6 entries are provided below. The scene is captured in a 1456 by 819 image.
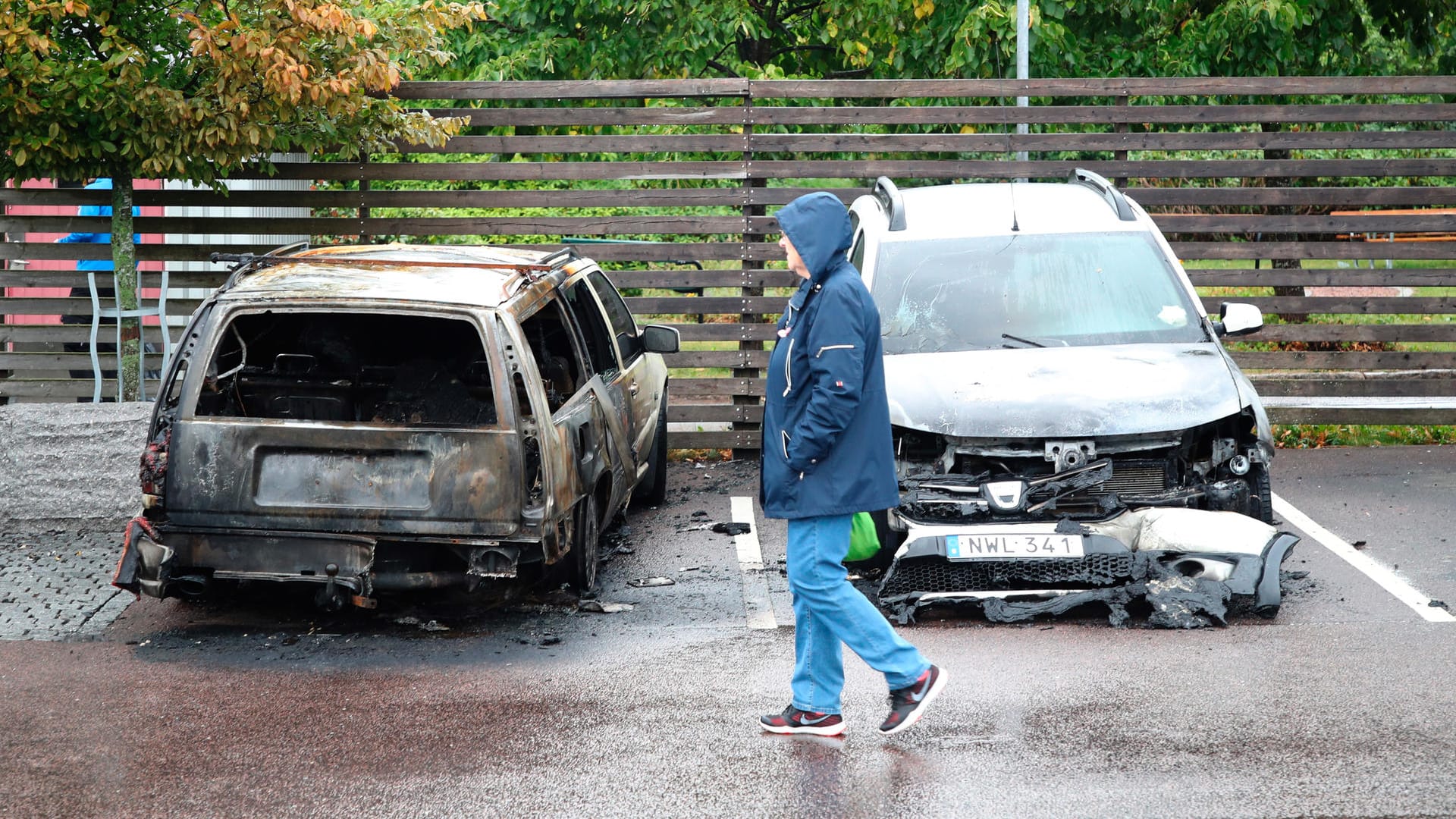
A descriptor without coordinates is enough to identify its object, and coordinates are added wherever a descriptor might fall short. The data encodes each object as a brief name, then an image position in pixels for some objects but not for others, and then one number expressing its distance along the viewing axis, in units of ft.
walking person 31.60
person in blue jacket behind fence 76.84
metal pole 73.15
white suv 41.93
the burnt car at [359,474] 39.50
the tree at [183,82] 54.75
